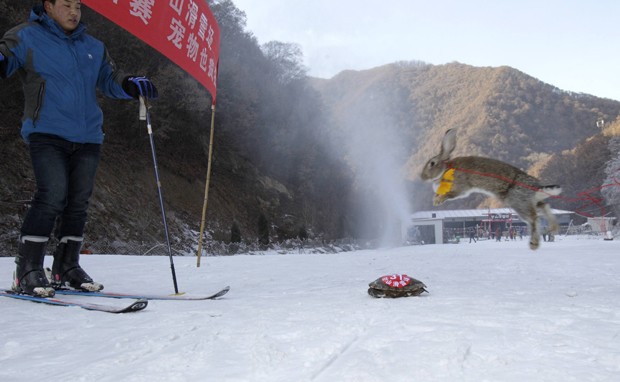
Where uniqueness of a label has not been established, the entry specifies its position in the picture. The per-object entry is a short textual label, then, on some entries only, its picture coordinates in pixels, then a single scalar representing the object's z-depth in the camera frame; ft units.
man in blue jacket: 12.00
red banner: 19.22
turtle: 12.60
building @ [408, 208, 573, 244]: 98.89
